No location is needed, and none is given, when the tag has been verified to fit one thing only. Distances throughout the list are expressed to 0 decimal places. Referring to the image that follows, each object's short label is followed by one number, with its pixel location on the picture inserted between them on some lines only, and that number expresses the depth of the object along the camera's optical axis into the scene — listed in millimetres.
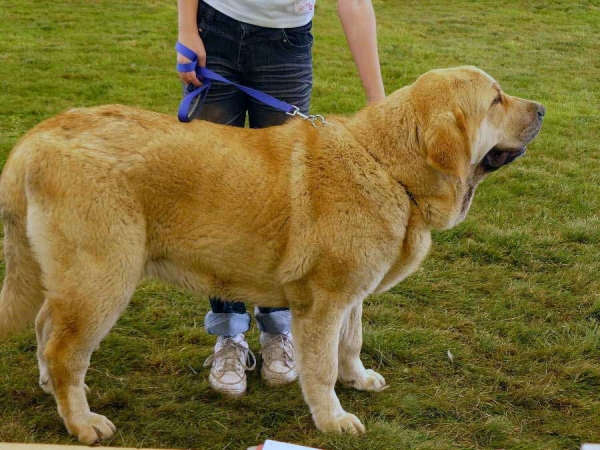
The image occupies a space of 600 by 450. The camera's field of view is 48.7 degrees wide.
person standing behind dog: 3365
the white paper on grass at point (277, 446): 2273
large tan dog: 2818
